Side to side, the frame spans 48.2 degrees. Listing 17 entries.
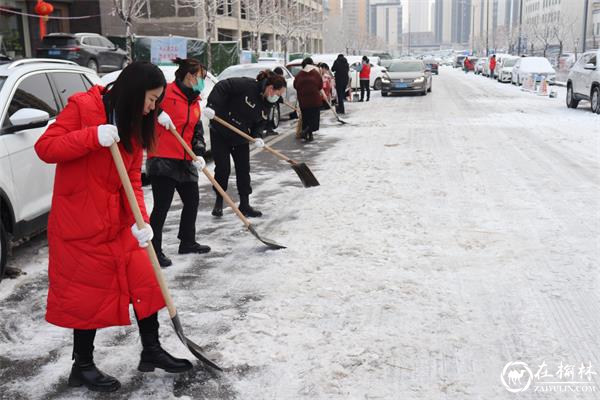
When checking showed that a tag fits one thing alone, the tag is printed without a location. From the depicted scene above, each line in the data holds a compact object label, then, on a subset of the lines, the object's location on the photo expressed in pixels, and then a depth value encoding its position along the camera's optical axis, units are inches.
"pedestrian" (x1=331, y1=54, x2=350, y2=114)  772.0
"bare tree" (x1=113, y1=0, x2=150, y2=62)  899.4
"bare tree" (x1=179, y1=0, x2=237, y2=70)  1151.6
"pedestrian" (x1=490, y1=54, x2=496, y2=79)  1761.8
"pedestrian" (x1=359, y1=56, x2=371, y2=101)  950.4
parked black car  969.5
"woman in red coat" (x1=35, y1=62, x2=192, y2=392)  125.1
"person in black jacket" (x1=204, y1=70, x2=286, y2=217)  279.7
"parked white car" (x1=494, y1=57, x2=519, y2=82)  1521.4
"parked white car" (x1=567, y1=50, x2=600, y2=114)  723.4
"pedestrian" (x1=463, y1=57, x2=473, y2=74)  2534.4
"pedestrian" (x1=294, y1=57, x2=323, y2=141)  542.6
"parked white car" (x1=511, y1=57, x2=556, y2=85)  1248.0
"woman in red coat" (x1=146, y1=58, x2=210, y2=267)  226.1
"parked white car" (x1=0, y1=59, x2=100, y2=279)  211.2
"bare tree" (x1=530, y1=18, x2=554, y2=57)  3036.9
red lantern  1249.8
